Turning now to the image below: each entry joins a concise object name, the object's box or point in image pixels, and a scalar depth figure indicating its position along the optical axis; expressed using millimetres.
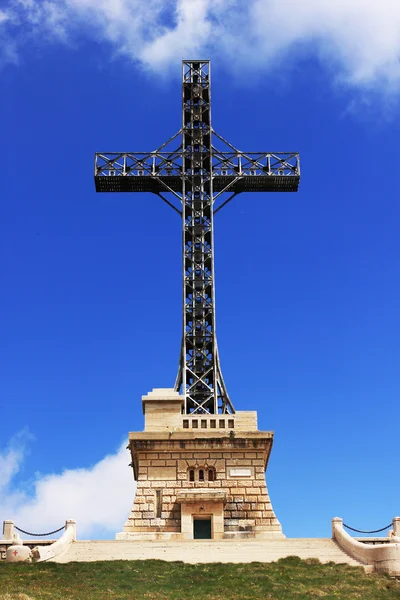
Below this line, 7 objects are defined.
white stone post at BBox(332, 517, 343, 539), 39750
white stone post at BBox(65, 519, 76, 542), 39438
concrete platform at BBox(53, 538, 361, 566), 36094
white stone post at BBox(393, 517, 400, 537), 40447
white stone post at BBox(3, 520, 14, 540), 39781
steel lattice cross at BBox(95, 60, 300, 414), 50750
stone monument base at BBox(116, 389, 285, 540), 43094
